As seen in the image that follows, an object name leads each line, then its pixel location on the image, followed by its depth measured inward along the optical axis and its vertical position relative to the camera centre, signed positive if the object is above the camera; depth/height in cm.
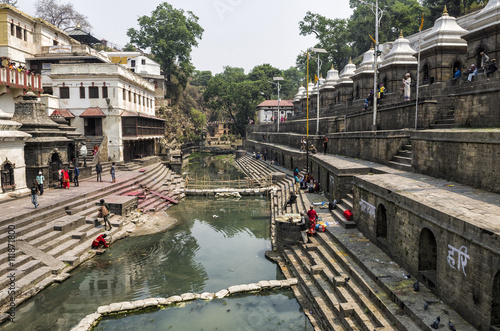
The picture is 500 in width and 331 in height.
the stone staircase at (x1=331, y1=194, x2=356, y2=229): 1363 -333
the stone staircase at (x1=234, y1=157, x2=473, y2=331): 766 -403
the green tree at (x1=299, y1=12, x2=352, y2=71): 6094 +1855
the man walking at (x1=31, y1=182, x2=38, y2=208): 1517 -244
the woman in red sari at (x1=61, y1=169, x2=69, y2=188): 2107 -229
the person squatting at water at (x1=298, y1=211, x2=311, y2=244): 1435 -351
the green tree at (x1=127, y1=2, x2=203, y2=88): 5809 +1771
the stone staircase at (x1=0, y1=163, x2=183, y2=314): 1171 -409
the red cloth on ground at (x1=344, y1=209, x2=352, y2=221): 1403 -308
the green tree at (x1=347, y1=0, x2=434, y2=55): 5250 +1820
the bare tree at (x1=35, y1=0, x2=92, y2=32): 5916 +2214
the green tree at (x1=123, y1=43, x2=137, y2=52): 7428 +2001
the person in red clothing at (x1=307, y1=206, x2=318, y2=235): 1401 -330
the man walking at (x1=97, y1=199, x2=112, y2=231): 1689 -366
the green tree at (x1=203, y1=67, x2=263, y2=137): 6838 +855
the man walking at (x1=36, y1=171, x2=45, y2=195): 1812 -210
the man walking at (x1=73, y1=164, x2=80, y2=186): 2158 -241
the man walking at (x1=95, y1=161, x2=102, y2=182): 2359 -199
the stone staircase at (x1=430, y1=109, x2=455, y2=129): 1507 +70
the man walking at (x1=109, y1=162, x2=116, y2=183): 2351 -229
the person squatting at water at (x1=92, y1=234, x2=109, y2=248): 1503 -445
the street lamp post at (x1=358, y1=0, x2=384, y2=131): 1932 +199
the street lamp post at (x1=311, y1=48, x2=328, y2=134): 2512 +388
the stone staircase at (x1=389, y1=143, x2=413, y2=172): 1478 -99
